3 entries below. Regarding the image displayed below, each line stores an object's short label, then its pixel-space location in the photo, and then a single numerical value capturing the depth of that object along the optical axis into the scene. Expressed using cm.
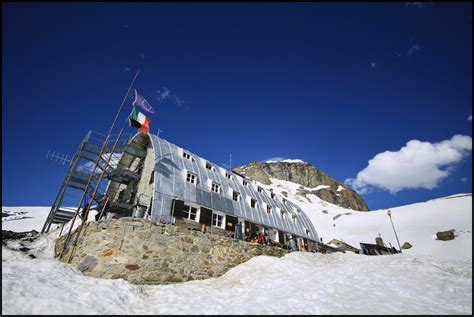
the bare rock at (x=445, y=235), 3693
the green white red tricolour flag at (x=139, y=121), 1892
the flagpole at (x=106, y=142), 1269
